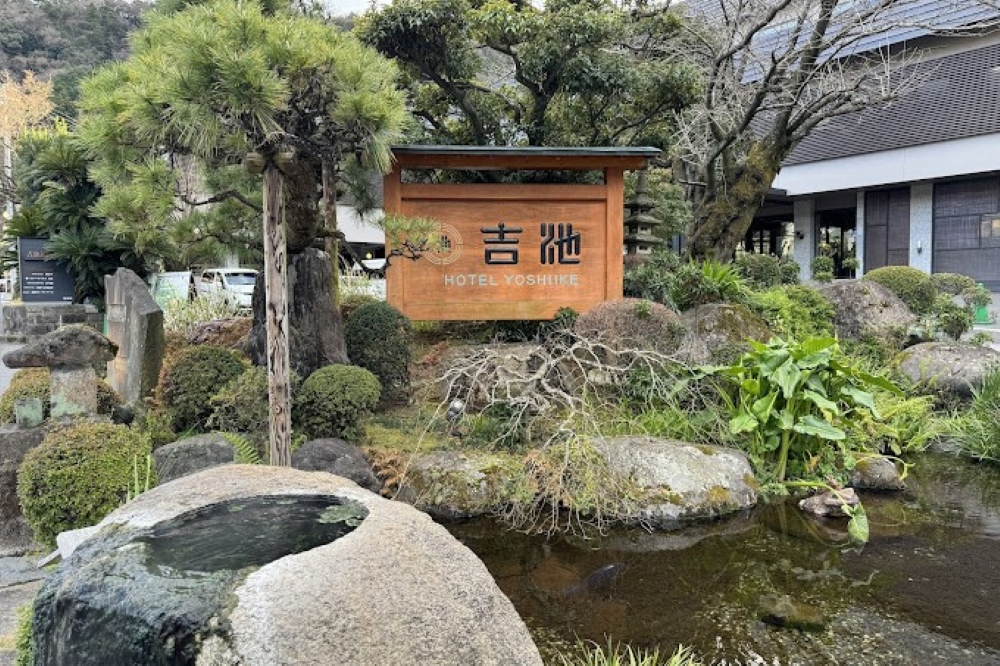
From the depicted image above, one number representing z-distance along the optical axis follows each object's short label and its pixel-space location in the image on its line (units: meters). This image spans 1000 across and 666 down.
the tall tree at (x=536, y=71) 8.18
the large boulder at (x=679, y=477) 5.17
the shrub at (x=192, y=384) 5.63
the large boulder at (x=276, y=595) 1.56
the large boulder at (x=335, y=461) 5.11
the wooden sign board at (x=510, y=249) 7.44
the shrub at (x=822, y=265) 15.82
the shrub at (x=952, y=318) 9.73
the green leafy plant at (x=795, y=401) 5.62
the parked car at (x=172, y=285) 11.16
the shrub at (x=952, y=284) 12.77
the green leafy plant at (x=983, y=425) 6.77
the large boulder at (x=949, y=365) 7.95
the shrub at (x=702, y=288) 8.02
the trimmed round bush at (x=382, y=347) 6.70
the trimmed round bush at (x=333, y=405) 5.64
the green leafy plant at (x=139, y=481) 3.90
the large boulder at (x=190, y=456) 4.47
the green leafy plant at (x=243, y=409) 5.51
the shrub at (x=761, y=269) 12.46
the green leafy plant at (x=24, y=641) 2.23
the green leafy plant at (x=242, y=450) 4.61
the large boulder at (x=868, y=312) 9.35
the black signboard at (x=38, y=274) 10.88
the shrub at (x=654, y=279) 8.16
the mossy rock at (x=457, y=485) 5.21
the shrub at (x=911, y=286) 11.15
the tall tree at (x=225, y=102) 4.11
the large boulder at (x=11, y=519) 4.20
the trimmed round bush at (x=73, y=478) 3.80
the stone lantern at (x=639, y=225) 9.43
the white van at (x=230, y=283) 11.19
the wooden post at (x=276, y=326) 4.75
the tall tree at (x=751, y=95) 9.80
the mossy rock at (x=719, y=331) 6.73
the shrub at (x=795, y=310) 8.18
